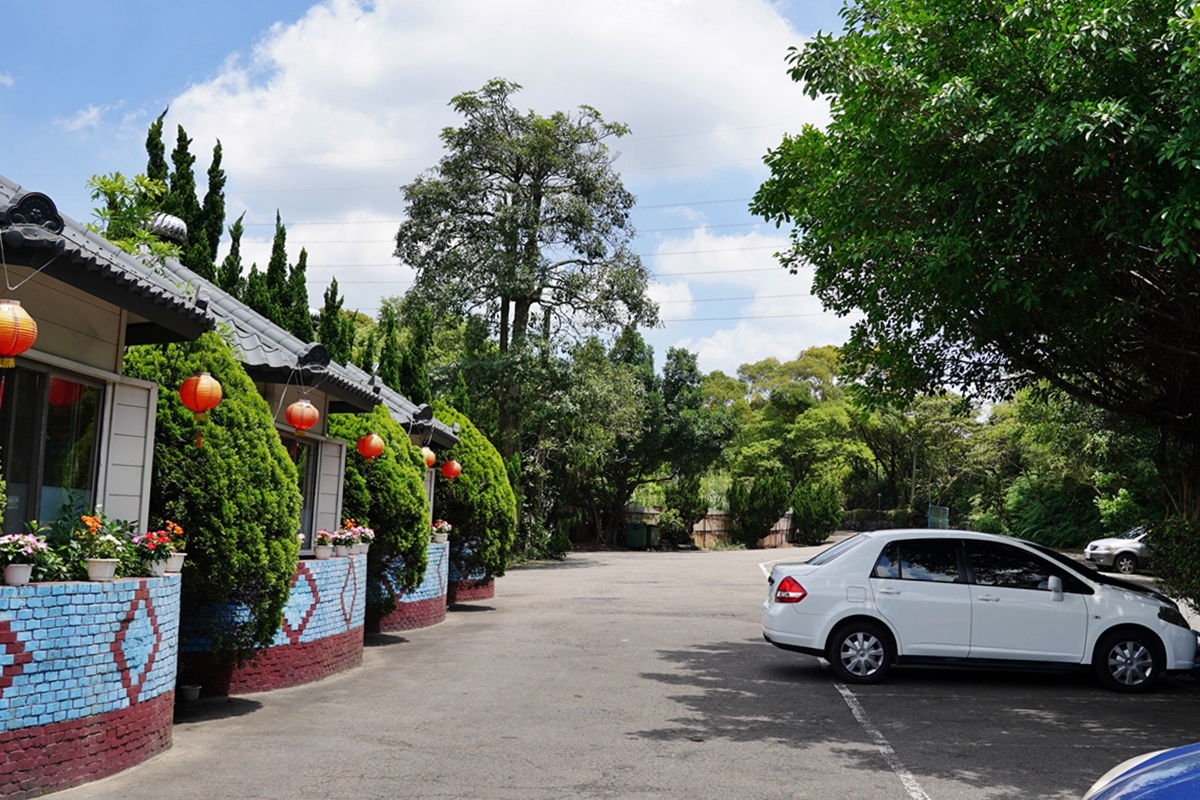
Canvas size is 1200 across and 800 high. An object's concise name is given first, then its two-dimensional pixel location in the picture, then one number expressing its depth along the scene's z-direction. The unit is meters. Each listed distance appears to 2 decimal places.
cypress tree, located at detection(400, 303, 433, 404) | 22.39
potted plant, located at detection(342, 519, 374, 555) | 12.76
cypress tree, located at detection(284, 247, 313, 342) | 16.02
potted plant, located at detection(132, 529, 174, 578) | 7.82
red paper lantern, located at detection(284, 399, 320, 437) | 11.24
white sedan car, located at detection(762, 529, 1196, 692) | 10.88
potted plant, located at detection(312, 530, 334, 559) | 11.91
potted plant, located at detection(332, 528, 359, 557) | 12.34
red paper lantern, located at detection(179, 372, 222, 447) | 8.68
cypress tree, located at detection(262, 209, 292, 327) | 15.99
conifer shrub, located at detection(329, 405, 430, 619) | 13.83
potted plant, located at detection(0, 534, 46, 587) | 6.41
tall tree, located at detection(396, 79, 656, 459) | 32.75
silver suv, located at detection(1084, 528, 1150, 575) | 31.47
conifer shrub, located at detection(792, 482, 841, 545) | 52.56
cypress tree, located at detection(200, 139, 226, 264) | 15.17
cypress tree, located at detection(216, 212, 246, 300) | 15.49
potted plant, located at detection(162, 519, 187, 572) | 8.00
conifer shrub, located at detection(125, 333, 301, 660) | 8.94
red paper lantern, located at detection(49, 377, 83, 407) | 7.74
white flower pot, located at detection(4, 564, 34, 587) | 6.40
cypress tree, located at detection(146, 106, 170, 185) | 14.16
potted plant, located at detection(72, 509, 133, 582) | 7.07
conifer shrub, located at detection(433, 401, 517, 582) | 19.30
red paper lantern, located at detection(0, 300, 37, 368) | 6.16
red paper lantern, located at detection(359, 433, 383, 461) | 13.54
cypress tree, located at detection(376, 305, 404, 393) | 21.38
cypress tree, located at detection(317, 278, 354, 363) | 16.91
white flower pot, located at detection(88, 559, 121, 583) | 7.05
